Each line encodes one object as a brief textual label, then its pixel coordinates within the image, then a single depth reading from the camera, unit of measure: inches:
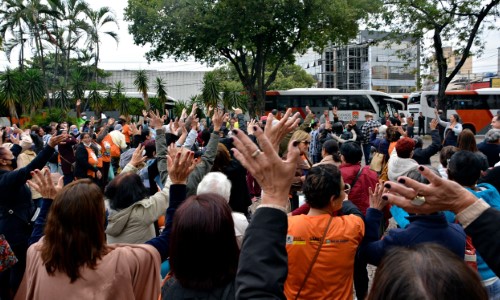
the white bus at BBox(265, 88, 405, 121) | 1236.5
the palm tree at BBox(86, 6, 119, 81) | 1214.8
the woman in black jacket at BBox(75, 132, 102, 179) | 314.2
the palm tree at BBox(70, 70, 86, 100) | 1117.7
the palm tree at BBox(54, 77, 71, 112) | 1092.8
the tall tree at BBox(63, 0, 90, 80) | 1195.3
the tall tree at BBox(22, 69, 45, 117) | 1005.2
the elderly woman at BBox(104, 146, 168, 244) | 127.1
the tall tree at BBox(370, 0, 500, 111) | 815.7
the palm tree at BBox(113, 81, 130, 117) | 1103.6
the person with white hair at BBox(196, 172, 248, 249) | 129.1
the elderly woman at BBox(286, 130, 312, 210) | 213.9
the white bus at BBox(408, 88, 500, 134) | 1163.3
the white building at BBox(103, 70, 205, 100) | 1900.8
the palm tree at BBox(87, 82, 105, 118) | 1099.3
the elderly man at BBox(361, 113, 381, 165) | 446.0
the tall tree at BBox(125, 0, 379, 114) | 935.0
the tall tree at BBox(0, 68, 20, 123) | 966.4
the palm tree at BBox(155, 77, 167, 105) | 1147.6
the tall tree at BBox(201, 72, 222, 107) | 1158.3
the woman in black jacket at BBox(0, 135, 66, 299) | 156.6
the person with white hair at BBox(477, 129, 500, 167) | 254.5
